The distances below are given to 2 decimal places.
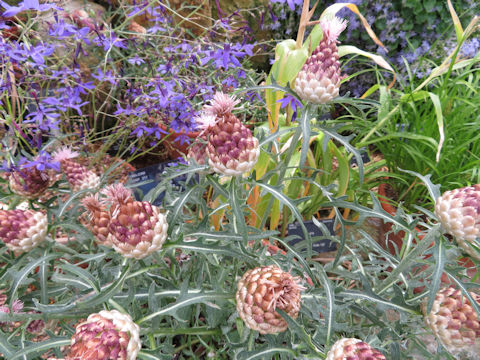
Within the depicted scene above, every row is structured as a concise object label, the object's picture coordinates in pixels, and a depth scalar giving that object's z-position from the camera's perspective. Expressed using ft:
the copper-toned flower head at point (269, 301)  1.46
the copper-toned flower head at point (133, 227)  1.47
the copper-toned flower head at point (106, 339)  1.24
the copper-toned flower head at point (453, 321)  1.59
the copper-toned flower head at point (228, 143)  1.67
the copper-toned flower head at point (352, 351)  1.34
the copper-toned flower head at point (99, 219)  1.75
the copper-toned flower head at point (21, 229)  1.78
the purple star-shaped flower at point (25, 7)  1.88
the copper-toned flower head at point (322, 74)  1.82
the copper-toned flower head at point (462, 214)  1.47
